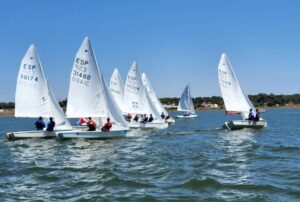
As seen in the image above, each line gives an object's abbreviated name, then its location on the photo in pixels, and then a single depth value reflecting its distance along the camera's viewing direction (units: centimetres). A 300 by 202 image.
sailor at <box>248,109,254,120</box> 4091
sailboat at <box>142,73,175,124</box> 6325
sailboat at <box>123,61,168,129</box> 5012
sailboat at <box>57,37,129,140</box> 3431
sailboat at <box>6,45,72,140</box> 3569
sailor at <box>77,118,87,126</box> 4529
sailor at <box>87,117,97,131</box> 3188
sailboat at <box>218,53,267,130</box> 4541
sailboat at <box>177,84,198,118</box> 9162
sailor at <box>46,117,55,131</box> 3322
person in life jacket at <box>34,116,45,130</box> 3453
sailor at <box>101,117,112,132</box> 3159
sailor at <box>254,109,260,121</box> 4109
